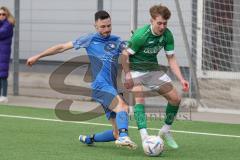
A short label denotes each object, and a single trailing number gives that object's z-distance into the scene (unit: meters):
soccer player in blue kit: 19.14
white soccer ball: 18.20
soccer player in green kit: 18.98
